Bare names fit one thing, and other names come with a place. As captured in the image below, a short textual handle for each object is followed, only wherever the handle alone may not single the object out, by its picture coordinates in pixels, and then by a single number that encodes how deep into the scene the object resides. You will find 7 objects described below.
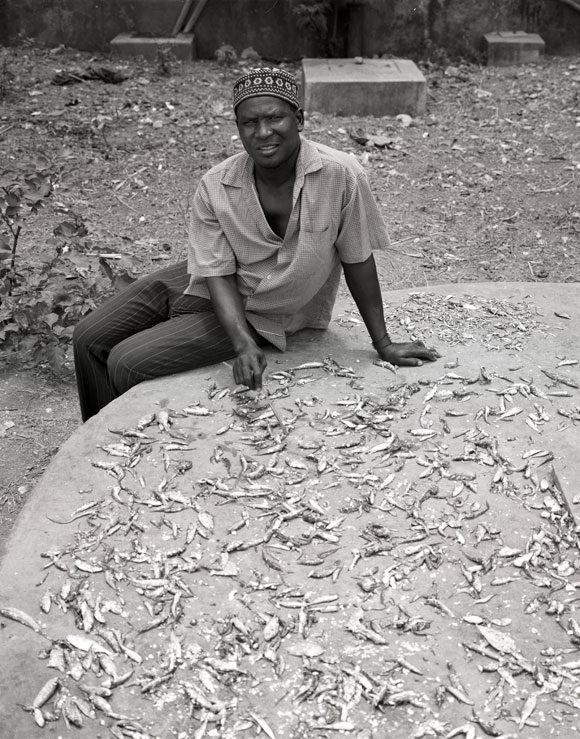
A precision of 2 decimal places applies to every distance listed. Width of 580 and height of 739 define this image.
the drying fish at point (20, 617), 1.88
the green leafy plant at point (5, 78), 6.41
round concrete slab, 1.75
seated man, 2.68
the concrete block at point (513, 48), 6.89
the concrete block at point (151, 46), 6.99
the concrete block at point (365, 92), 6.23
